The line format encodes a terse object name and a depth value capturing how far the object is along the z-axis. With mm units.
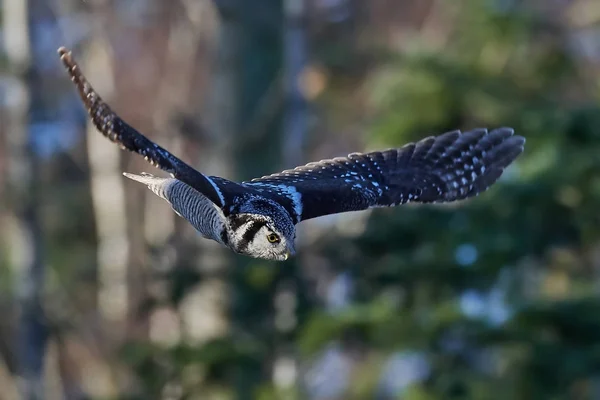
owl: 6953
